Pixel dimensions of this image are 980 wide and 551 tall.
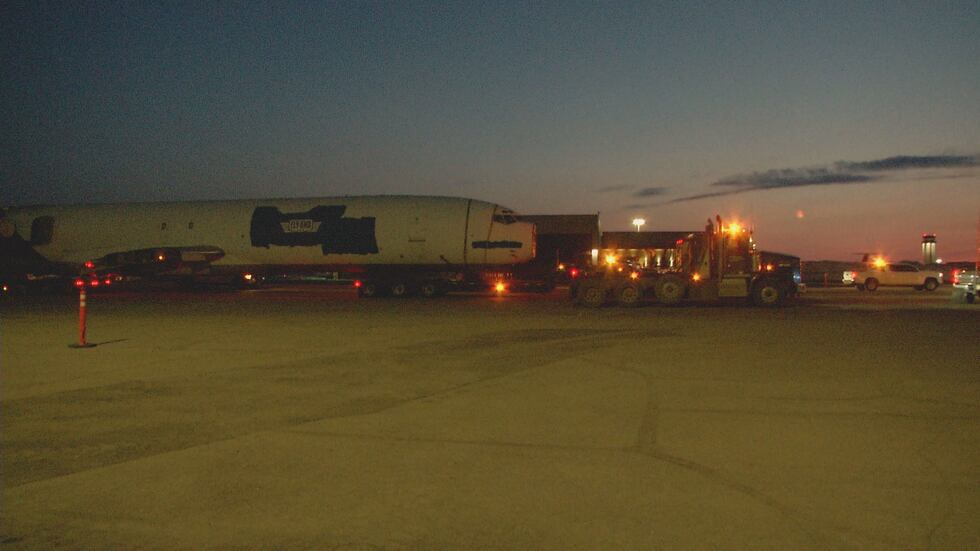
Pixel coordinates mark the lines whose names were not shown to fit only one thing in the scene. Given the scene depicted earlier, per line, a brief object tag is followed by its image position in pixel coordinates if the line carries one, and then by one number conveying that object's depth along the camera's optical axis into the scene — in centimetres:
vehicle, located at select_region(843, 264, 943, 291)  3747
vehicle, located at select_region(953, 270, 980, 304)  2650
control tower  6450
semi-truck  2358
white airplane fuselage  2859
